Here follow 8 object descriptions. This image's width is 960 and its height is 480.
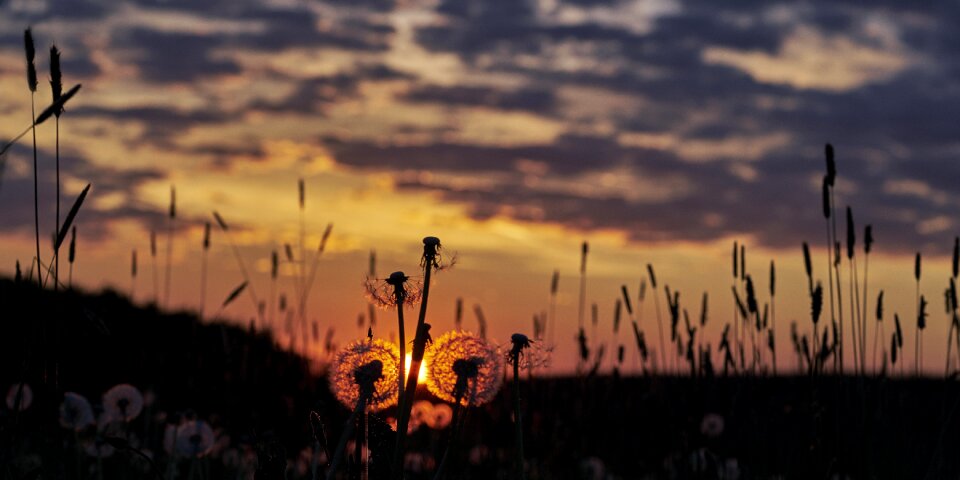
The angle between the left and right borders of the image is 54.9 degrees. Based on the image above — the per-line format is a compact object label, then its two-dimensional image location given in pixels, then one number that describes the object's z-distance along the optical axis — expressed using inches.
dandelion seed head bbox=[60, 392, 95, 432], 128.4
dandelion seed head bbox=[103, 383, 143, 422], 137.8
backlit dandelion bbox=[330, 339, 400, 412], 63.6
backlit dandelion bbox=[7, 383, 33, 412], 157.3
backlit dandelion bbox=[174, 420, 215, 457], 124.6
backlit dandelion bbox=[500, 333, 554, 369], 64.5
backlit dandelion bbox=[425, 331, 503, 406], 63.9
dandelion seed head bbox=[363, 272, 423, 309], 60.6
